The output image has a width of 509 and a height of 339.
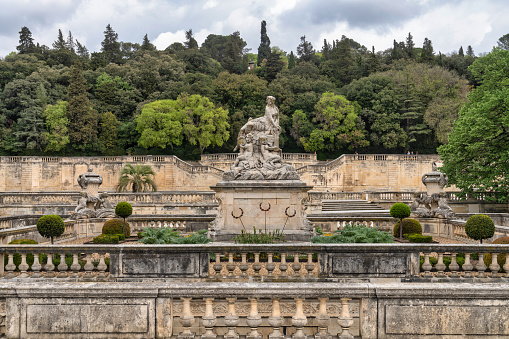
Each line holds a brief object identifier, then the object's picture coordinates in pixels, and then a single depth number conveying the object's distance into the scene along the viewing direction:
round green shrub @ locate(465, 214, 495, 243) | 13.76
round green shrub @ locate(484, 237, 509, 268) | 9.70
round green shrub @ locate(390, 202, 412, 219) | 17.33
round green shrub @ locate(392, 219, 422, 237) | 17.38
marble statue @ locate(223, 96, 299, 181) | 15.23
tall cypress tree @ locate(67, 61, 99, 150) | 49.56
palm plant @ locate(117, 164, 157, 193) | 36.53
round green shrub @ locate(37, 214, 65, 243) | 14.48
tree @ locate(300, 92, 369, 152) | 51.03
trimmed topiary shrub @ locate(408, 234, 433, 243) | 15.03
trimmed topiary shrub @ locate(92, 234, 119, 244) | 15.34
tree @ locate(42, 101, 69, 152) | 49.06
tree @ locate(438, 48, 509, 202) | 25.22
